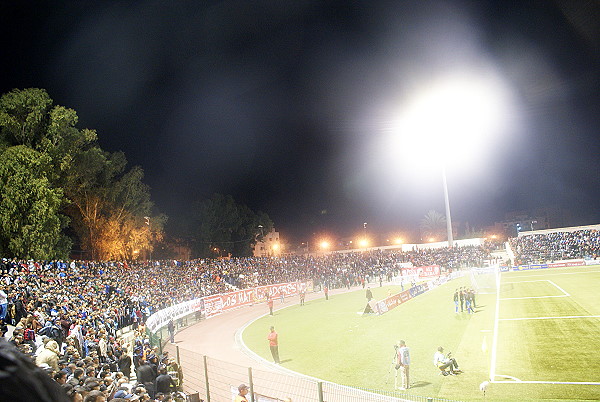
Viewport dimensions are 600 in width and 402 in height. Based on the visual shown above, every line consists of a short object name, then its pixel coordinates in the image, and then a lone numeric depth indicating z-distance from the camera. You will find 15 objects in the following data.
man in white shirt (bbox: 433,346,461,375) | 16.08
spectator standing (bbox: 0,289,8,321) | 16.38
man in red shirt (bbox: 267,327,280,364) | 19.72
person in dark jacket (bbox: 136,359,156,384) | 11.72
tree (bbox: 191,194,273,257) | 78.50
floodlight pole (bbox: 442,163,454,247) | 54.97
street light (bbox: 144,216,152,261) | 54.31
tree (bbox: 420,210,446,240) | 126.19
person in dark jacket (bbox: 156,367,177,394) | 11.27
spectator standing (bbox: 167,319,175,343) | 26.57
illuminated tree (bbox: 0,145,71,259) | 31.03
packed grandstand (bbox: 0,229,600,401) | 11.34
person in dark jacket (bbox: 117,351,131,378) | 13.64
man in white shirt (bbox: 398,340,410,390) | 14.89
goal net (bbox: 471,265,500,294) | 39.25
